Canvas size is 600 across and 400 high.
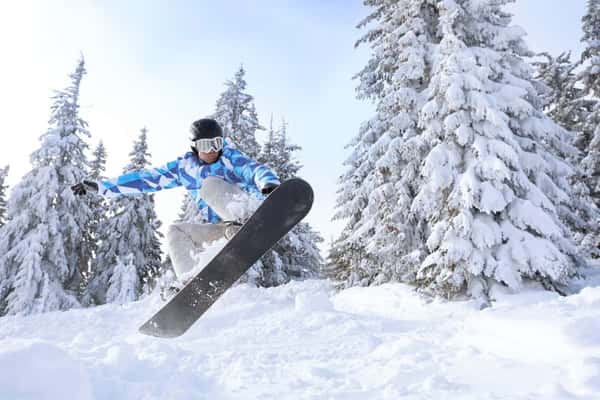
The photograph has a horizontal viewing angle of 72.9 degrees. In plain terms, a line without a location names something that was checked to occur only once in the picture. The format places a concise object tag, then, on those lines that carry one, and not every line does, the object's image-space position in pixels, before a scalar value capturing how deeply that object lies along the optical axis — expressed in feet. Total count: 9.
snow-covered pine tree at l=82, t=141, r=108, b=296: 64.69
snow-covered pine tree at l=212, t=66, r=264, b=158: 57.77
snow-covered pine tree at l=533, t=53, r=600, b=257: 42.22
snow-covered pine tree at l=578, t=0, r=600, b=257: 46.98
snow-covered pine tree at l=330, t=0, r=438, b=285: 33.63
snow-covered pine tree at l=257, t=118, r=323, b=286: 57.04
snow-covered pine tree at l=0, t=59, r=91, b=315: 48.67
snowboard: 12.23
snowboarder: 14.42
